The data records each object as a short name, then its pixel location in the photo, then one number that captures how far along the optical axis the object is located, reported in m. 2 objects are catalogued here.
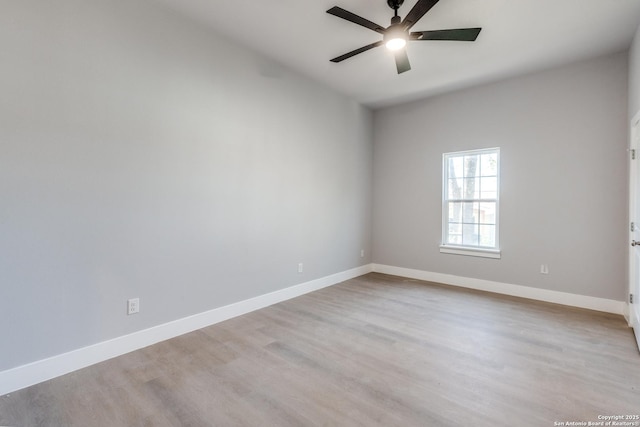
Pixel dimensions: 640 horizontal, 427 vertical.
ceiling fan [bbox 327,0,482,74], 2.20
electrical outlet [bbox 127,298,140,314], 2.52
